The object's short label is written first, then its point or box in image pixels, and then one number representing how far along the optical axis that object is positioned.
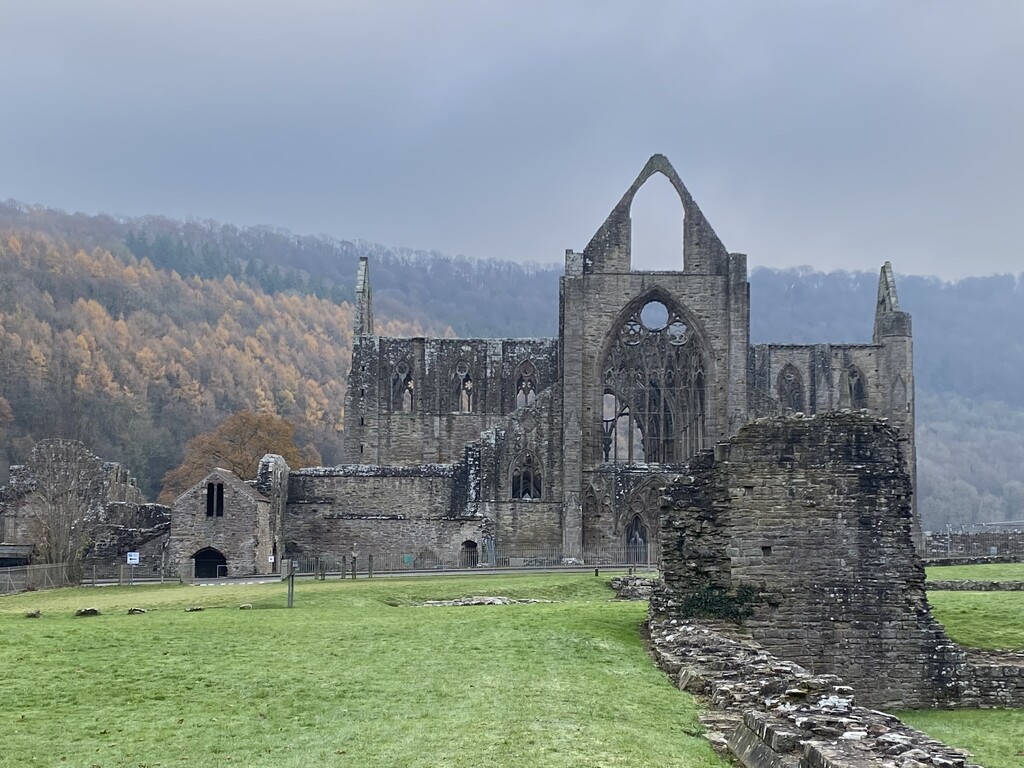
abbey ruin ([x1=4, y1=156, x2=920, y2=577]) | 57.41
